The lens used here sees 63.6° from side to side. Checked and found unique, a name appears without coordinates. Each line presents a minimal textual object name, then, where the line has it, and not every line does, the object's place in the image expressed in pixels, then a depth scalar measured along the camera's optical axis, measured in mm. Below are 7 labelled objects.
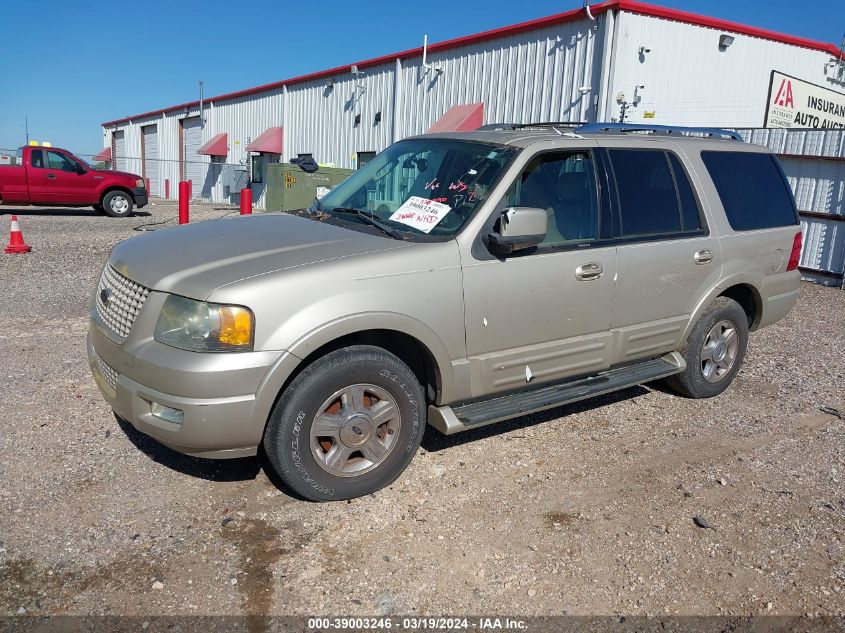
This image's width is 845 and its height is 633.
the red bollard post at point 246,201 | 12320
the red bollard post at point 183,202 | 14297
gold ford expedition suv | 3154
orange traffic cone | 10961
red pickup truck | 17484
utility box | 15664
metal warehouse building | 11117
